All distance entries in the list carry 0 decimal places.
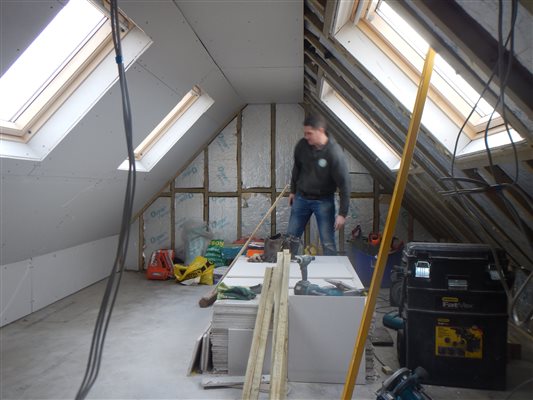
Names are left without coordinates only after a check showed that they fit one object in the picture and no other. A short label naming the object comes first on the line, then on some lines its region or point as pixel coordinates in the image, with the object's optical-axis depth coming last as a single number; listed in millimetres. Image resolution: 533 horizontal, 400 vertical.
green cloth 2413
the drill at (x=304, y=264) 2549
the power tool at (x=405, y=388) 1748
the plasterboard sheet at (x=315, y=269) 2857
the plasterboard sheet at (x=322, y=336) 2238
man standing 3295
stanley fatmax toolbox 2166
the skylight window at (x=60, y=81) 2293
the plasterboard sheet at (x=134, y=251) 5320
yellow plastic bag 4566
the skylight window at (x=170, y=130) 4199
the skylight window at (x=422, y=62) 2178
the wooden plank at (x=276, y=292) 2200
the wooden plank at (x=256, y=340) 2025
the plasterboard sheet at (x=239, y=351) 2312
